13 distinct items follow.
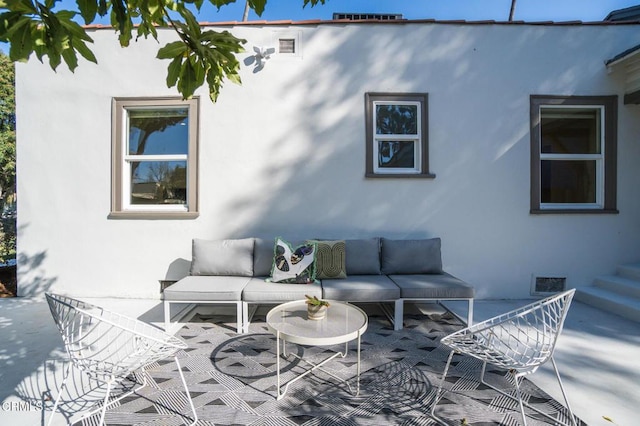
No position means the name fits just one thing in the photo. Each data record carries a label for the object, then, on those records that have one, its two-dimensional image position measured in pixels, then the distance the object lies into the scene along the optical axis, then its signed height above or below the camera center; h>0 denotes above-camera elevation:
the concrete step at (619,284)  3.79 -0.91
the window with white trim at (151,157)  4.35 +0.75
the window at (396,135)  4.33 +1.09
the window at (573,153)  4.34 +0.88
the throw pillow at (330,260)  3.71 -0.59
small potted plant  2.40 -0.75
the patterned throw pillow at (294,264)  3.55 -0.62
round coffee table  2.12 -0.85
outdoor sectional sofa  3.24 -0.79
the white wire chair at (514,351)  1.79 -0.87
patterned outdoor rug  1.93 -1.27
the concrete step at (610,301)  3.52 -1.06
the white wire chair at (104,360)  1.72 -0.87
